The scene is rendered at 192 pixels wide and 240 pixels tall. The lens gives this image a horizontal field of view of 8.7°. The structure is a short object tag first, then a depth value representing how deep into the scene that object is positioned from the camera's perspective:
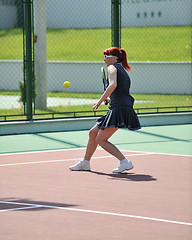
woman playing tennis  17.46
